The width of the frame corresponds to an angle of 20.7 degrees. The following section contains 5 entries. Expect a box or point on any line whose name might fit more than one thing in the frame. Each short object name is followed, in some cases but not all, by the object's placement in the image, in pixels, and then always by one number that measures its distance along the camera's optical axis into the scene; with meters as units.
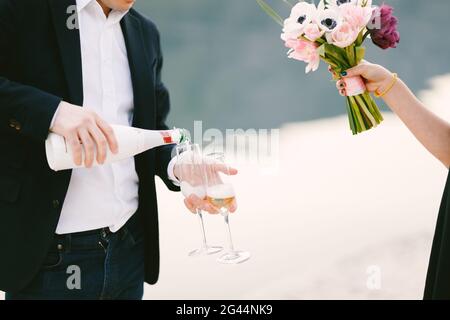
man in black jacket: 2.32
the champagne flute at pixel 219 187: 2.37
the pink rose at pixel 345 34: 2.48
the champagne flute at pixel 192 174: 2.41
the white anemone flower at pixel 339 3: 2.52
